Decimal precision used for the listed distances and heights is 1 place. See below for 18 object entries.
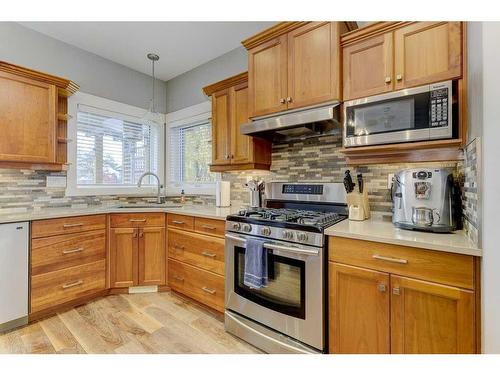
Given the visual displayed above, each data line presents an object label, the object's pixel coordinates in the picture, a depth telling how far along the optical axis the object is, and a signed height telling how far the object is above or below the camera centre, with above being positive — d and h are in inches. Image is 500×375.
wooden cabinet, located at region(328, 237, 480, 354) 43.9 -22.1
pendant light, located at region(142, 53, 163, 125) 130.5 +39.0
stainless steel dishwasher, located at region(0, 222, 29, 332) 72.9 -26.4
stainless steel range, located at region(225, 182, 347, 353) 59.2 -23.3
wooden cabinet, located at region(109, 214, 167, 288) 96.7 -25.1
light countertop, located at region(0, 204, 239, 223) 77.5 -8.7
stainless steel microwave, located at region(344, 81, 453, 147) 53.8 +17.5
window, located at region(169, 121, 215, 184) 124.9 +18.6
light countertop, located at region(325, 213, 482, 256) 43.6 -9.6
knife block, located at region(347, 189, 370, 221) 69.8 -4.8
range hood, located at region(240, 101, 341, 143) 68.9 +20.2
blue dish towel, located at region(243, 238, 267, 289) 66.2 -20.7
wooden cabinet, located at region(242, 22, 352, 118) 69.4 +38.0
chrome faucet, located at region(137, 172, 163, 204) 119.1 -1.5
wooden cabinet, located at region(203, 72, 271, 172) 93.8 +22.5
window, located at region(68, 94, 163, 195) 109.2 +19.6
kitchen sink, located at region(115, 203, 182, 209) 113.0 -8.2
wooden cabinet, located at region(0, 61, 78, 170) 81.9 +24.6
